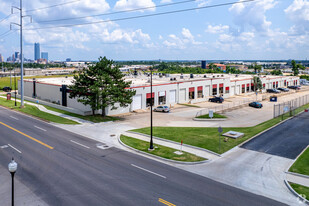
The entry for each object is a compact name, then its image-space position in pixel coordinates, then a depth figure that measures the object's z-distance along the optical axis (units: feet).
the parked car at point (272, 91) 288.71
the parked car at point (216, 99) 216.64
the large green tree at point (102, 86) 130.41
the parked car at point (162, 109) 169.17
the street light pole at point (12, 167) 41.35
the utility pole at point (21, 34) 156.66
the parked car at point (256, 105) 191.31
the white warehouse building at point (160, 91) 168.72
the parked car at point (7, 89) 260.62
